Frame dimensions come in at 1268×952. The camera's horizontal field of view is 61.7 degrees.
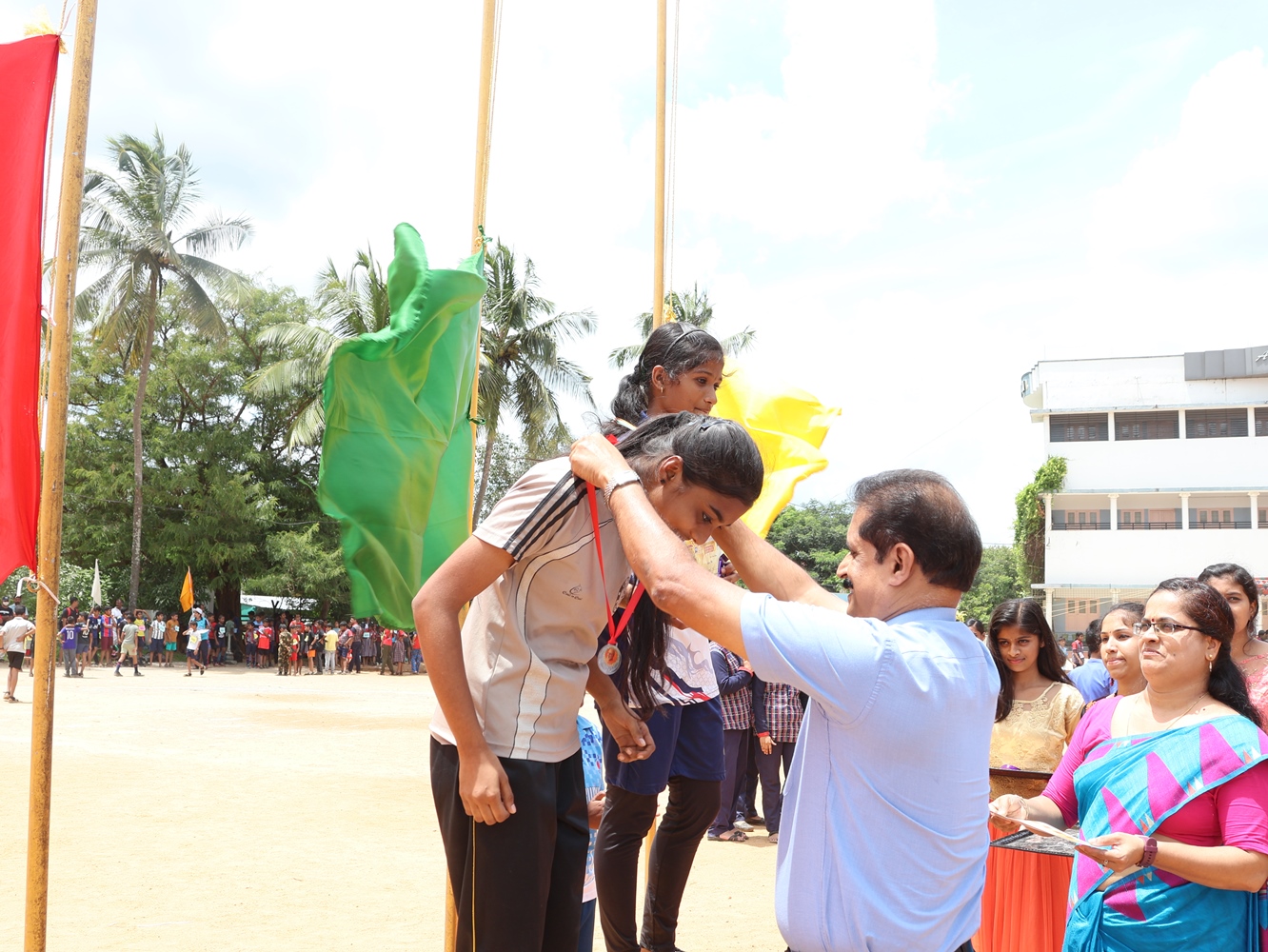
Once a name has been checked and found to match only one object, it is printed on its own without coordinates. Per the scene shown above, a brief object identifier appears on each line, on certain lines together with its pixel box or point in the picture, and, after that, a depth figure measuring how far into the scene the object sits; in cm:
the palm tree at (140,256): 3066
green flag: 457
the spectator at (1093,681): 627
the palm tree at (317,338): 2775
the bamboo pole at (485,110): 400
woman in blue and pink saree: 278
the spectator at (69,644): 2361
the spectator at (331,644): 3080
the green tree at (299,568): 3269
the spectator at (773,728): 845
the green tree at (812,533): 5427
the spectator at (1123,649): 475
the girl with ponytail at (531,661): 228
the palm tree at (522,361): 3173
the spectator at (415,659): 3418
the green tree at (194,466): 3294
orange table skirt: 390
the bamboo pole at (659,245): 554
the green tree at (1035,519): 4578
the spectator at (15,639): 1969
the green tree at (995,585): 4834
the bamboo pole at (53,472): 327
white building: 4428
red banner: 349
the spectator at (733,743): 839
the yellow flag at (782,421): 638
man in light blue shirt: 180
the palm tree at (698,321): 3325
